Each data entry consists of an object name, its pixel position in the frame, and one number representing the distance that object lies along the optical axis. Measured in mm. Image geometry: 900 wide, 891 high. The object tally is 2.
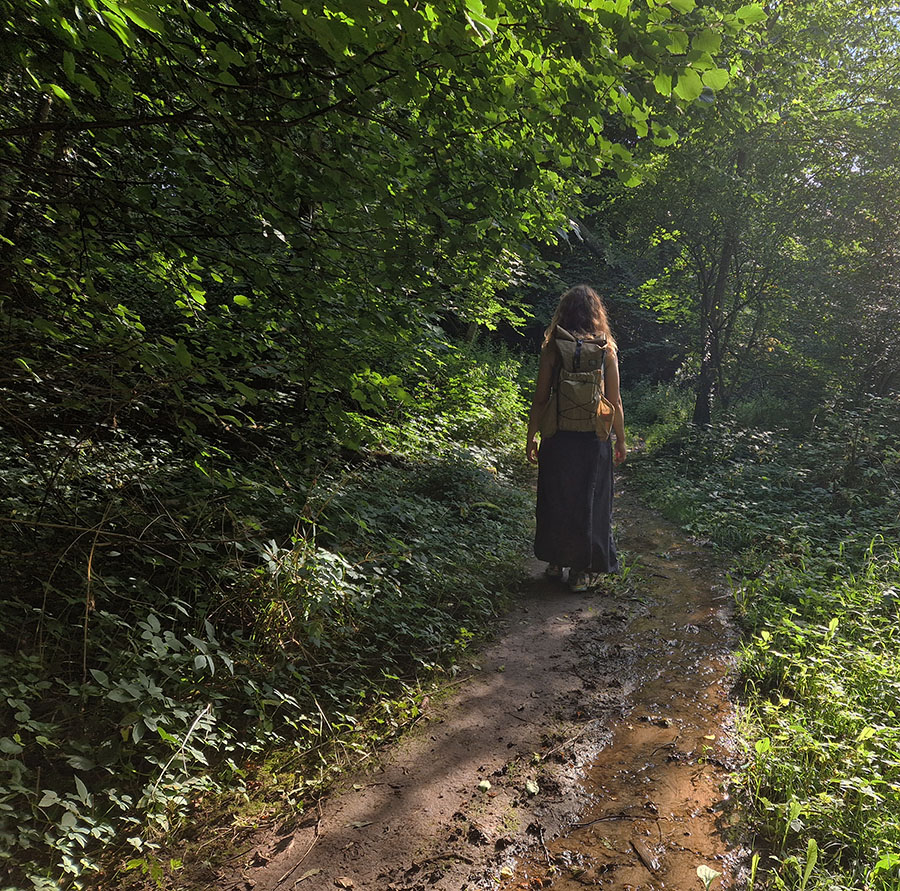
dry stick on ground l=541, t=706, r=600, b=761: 2779
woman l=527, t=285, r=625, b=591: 4723
